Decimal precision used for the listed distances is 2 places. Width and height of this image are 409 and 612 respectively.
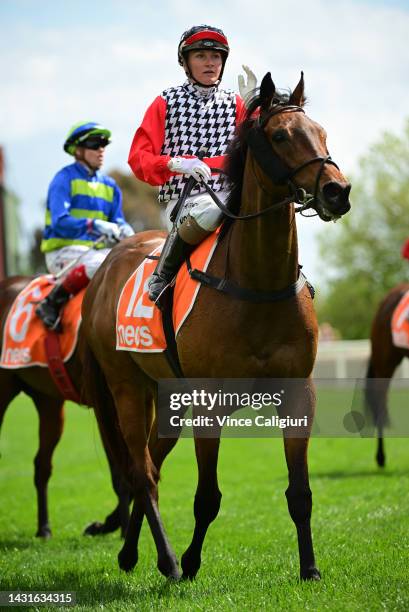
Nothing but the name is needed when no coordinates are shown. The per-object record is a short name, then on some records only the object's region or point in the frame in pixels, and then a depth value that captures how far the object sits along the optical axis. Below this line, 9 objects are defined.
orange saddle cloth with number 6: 15.44
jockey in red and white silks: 10.89
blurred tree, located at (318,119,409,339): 79.50
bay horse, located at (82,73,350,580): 9.02
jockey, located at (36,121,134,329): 15.37
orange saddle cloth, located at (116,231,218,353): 10.22
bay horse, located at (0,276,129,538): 15.23
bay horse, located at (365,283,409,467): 21.44
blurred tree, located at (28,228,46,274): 88.44
